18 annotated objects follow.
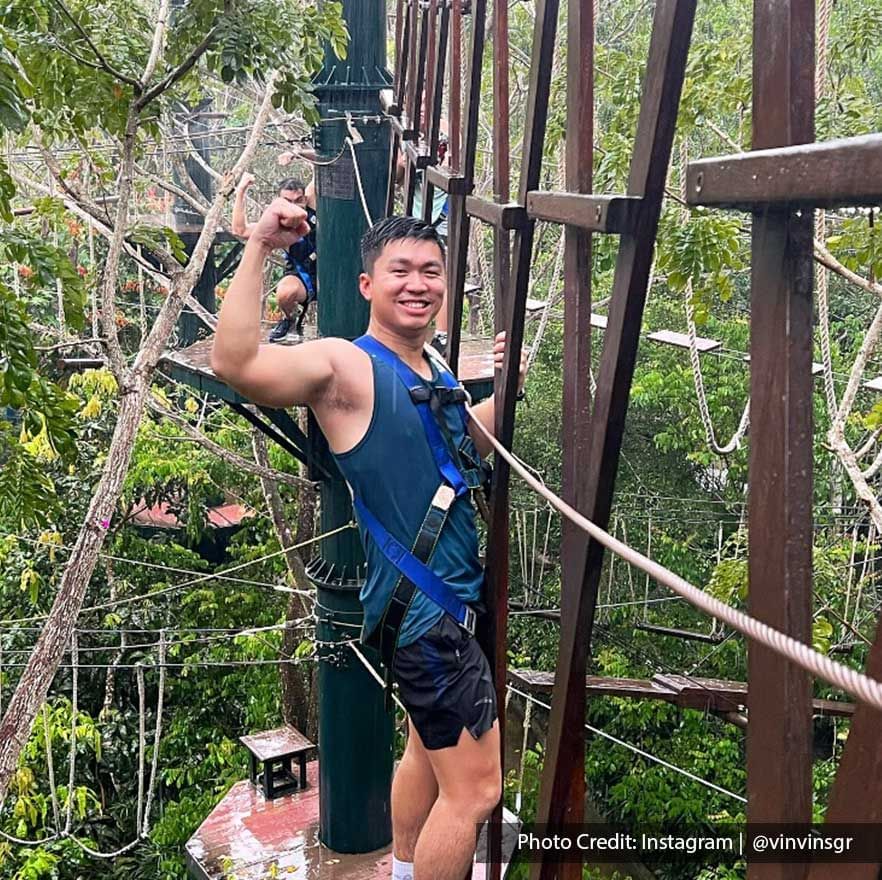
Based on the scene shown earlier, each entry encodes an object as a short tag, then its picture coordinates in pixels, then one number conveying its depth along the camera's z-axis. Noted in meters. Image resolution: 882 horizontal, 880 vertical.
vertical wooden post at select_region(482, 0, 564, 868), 2.34
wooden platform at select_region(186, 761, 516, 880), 4.54
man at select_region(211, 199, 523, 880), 2.47
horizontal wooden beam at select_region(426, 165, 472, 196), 3.02
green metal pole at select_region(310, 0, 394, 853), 4.45
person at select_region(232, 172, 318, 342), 4.95
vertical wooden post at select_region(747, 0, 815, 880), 1.21
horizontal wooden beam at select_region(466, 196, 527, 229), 2.44
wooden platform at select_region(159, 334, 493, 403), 4.07
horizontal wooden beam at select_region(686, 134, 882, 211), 1.01
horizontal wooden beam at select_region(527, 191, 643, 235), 1.75
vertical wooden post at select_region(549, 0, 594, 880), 2.07
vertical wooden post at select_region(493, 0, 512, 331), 2.76
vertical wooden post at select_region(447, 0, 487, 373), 2.90
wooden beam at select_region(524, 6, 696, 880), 1.62
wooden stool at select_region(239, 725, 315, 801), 5.30
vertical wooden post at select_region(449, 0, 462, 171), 3.37
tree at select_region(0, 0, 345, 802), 3.87
